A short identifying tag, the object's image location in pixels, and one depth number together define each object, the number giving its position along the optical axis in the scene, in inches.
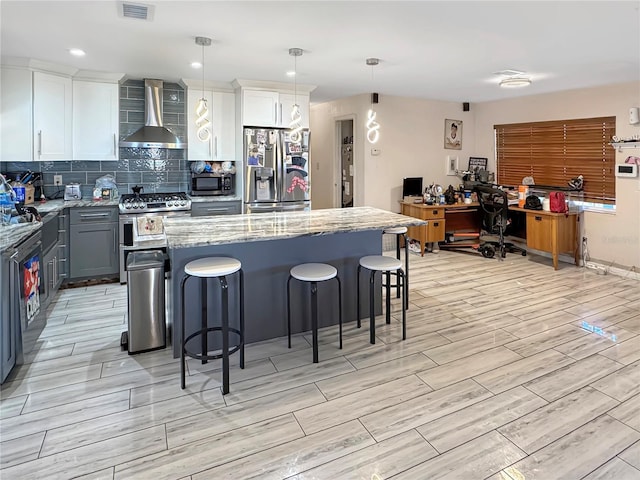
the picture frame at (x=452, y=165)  283.4
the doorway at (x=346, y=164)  291.0
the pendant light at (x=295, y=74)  149.4
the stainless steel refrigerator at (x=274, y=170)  209.9
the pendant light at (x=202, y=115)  137.6
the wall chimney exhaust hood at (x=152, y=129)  197.8
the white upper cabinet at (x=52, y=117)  171.6
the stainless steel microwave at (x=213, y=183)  215.9
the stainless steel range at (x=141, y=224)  184.9
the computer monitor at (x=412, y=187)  263.9
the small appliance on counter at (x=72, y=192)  193.9
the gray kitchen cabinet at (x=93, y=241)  181.8
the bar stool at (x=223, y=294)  101.2
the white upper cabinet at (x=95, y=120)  189.2
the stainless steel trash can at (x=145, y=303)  120.0
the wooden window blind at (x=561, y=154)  215.2
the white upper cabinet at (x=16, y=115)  164.2
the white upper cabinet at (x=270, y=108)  206.7
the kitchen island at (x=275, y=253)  117.0
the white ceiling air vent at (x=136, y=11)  106.9
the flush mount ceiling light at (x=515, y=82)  196.1
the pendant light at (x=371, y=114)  160.6
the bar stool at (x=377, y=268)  127.3
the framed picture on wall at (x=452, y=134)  279.1
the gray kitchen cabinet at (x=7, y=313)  101.8
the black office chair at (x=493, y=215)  244.1
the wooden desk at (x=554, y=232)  219.8
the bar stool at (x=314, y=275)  114.6
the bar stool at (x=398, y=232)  156.1
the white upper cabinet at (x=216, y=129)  207.3
